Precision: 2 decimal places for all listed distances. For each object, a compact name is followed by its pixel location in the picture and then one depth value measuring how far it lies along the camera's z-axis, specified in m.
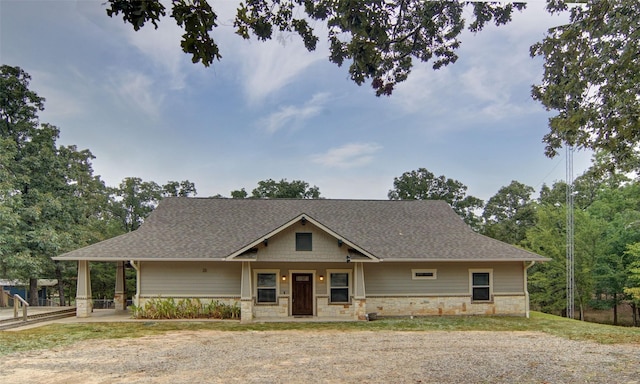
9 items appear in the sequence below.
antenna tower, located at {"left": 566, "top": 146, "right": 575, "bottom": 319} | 21.42
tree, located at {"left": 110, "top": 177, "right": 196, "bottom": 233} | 30.62
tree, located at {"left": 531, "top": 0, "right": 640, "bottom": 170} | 5.25
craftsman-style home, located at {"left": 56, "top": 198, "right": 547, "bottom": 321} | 14.77
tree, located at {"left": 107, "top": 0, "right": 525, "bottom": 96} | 5.17
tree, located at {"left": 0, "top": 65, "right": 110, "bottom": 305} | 17.86
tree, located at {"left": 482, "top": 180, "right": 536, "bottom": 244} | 32.53
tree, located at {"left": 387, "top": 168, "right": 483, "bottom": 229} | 33.03
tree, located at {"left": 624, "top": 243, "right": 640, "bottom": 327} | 19.81
